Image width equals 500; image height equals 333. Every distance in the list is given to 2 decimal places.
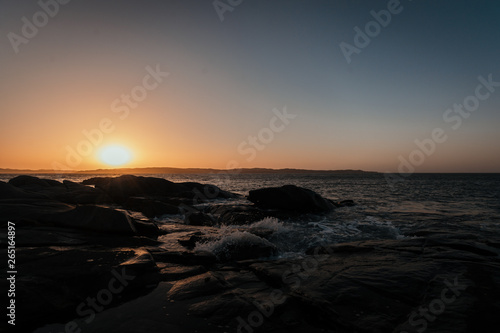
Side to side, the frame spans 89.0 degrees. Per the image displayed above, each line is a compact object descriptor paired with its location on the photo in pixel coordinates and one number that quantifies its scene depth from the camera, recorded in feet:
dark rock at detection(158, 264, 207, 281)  22.31
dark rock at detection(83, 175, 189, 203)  93.81
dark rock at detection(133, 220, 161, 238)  36.63
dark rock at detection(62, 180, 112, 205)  63.10
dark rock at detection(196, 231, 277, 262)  29.40
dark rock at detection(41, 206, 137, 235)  31.19
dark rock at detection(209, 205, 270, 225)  56.95
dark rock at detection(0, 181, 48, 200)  38.99
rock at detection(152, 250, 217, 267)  26.58
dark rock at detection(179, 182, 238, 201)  106.63
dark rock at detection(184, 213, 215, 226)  52.03
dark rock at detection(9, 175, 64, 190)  79.17
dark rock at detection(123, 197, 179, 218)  62.15
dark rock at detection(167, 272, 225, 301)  18.91
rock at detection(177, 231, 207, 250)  33.99
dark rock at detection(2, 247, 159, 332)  15.81
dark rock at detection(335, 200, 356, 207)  87.72
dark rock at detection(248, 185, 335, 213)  74.74
